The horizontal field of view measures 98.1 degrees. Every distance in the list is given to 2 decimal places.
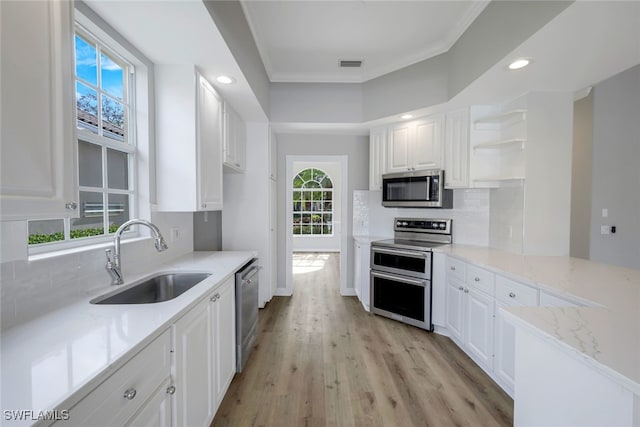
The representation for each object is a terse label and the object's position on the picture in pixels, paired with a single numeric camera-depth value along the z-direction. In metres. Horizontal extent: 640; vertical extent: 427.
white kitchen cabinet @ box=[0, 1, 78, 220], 0.74
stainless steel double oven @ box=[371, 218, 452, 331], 2.92
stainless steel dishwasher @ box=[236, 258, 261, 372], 2.10
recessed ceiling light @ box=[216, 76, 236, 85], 2.17
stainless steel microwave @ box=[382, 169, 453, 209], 3.00
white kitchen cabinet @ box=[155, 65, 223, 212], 1.98
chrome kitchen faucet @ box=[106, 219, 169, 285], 1.50
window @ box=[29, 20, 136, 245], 1.49
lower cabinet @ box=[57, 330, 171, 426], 0.73
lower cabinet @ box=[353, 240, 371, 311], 3.48
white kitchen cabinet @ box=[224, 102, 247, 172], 2.64
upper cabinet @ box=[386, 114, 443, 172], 3.02
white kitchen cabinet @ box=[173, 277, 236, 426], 1.25
